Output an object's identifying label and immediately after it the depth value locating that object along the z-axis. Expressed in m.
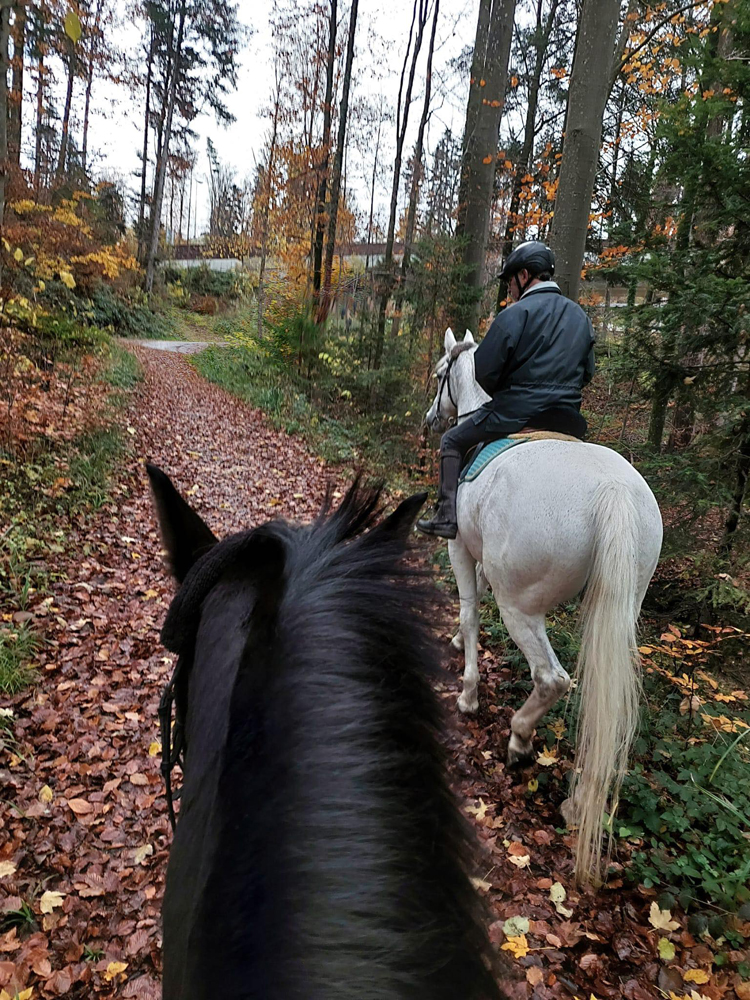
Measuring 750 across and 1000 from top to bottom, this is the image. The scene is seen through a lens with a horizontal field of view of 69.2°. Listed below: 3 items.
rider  3.44
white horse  2.49
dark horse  0.63
